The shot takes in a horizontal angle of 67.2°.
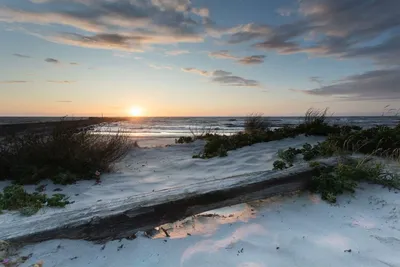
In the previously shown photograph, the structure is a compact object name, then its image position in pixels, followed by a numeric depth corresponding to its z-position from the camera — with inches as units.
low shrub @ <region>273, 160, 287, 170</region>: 184.3
